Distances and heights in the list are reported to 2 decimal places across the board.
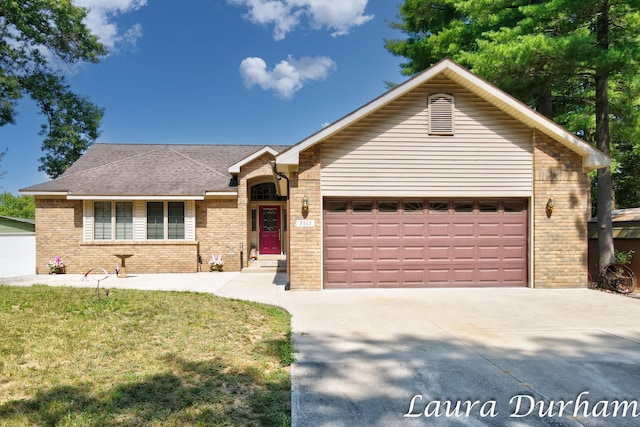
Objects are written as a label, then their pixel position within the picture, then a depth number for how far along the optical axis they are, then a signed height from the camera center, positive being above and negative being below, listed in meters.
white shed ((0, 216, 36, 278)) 13.27 -1.10
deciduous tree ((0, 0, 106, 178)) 19.70 +8.79
